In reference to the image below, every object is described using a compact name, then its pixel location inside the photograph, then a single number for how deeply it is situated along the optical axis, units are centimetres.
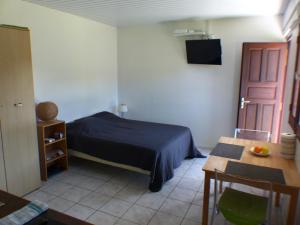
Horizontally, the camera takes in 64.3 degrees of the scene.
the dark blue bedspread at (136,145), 297
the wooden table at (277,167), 176
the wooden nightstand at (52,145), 305
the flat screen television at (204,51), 405
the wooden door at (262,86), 373
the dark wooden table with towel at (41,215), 112
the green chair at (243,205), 173
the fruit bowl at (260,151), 233
